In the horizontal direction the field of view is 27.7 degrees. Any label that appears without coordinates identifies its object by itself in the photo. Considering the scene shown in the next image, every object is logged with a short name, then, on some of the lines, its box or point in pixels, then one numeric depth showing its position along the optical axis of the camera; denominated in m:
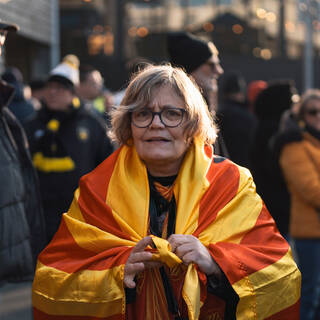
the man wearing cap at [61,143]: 5.57
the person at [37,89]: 10.40
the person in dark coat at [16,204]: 3.81
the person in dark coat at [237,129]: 6.18
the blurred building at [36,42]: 15.55
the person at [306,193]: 5.29
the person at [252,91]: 10.15
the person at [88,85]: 8.41
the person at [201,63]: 4.44
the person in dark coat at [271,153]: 5.66
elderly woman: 2.79
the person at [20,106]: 7.15
